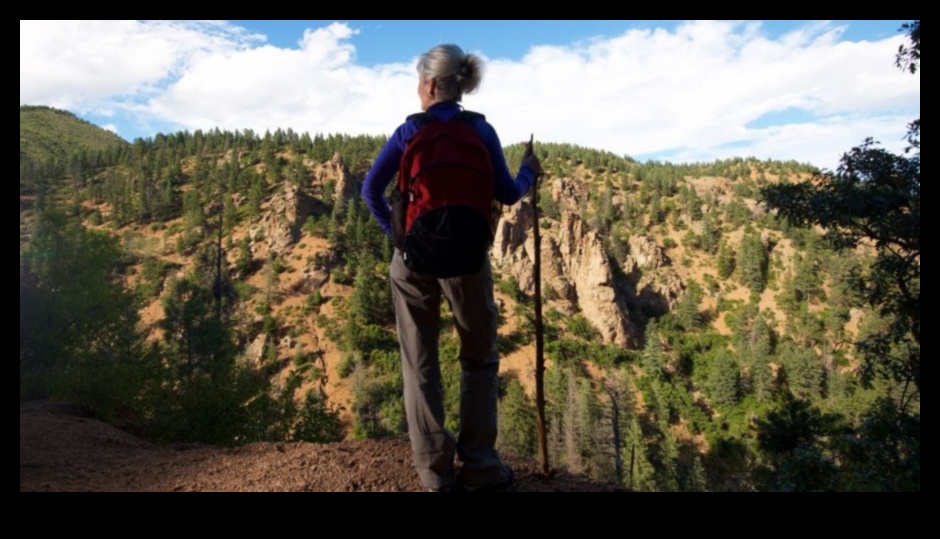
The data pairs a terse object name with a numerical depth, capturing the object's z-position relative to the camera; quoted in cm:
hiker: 253
